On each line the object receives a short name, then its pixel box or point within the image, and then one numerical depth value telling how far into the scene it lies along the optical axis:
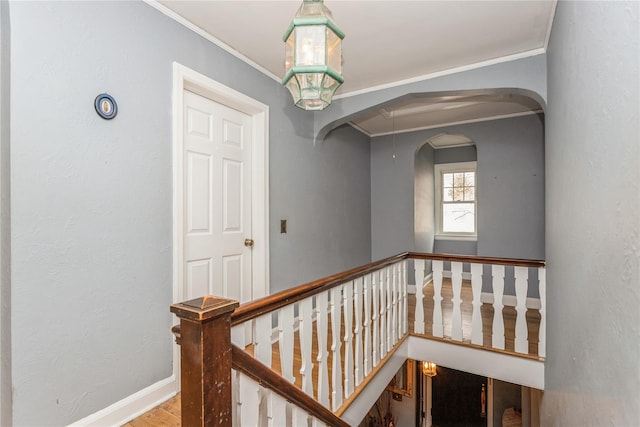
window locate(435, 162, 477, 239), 5.62
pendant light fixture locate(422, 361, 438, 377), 5.67
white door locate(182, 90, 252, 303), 2.17
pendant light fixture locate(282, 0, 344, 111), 1.21
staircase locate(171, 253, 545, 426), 0.96
